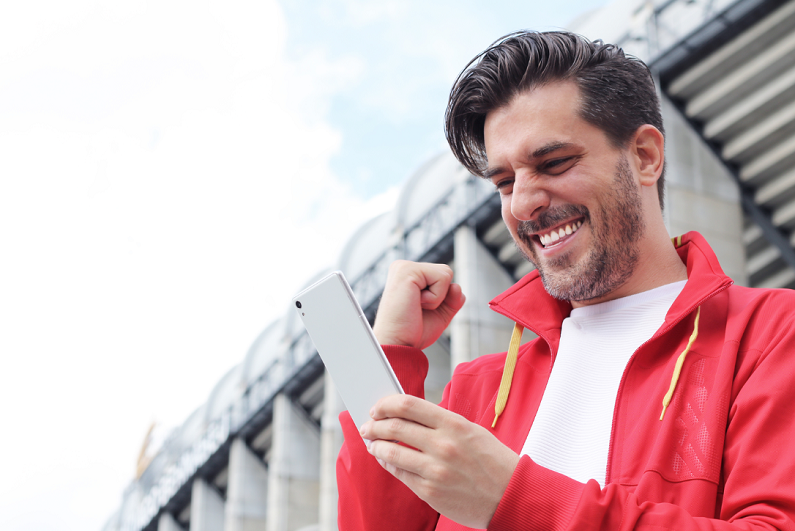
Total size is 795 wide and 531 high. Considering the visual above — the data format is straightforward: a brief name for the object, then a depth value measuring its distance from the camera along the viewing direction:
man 1.00
